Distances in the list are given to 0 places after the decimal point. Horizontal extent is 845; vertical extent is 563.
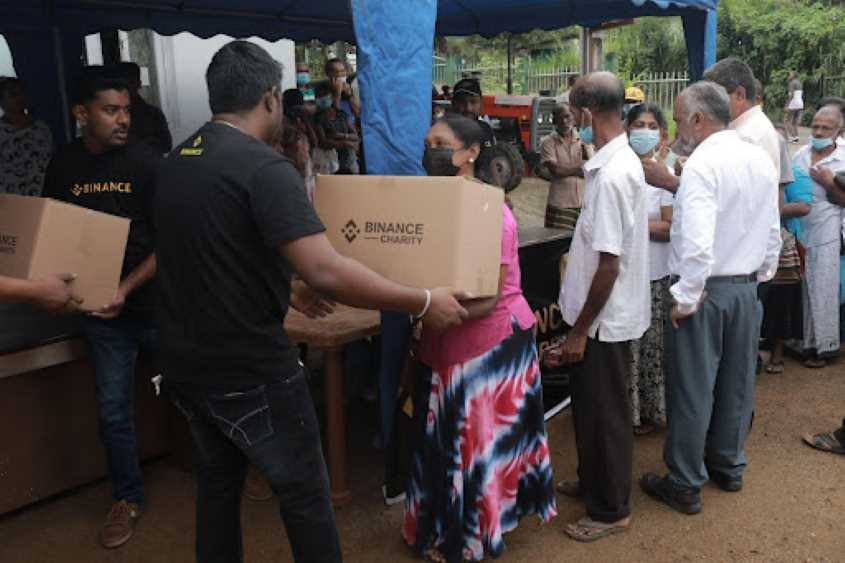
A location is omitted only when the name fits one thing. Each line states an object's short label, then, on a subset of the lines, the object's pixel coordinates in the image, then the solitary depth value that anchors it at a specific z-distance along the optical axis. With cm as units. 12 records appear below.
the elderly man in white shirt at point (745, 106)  337
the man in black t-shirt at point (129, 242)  282
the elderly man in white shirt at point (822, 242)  470
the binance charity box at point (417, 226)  211
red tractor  1280
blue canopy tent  262
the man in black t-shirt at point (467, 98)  705
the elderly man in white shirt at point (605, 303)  256
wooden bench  291
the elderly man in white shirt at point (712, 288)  271
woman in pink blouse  246
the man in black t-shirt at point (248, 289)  176
